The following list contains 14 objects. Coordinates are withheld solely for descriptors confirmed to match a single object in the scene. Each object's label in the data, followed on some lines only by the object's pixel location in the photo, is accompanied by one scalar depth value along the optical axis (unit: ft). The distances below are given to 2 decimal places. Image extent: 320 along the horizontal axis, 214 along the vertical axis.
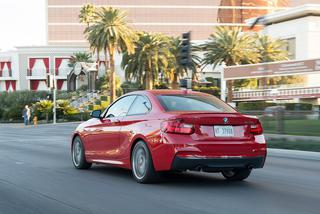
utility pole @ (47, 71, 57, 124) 170.45
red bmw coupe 27.91
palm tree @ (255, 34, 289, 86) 217.29
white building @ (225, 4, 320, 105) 194.70
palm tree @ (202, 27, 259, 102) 217.97
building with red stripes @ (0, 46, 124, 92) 292.81
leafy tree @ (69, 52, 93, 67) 282.44
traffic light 79.15
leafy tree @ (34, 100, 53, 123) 187.28
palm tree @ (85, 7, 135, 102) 196.24
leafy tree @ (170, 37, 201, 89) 213.66
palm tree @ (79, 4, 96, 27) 292.81
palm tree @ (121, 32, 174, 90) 204.21
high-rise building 425.28
